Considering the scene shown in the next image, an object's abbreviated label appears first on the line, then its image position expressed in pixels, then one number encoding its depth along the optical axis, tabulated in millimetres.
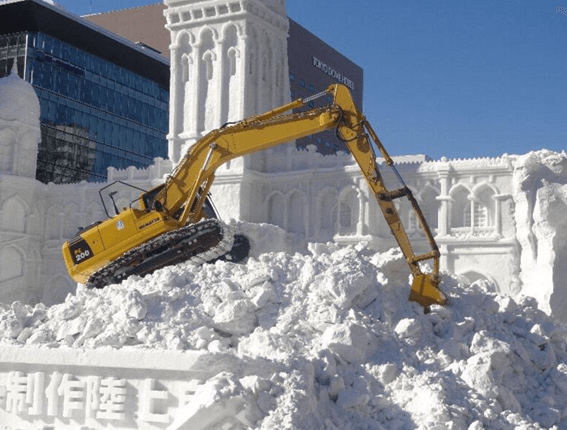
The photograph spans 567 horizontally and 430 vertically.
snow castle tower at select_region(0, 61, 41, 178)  42125
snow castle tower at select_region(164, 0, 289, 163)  38906
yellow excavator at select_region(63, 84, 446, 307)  22297
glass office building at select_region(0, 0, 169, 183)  61656
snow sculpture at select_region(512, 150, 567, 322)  29344
